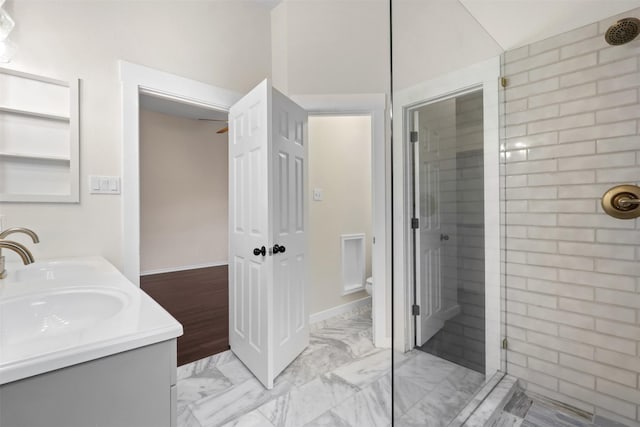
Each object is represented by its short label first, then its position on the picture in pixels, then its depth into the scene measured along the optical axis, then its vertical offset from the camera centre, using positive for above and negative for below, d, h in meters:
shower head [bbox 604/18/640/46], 1.33 +0.82
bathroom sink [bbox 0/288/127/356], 0.87 -0.31
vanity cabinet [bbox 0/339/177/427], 0.52 -0.35
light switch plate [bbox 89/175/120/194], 1.73 +0.18
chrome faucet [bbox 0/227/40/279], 0.99 -0.11
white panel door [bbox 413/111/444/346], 1.45 -0.10
